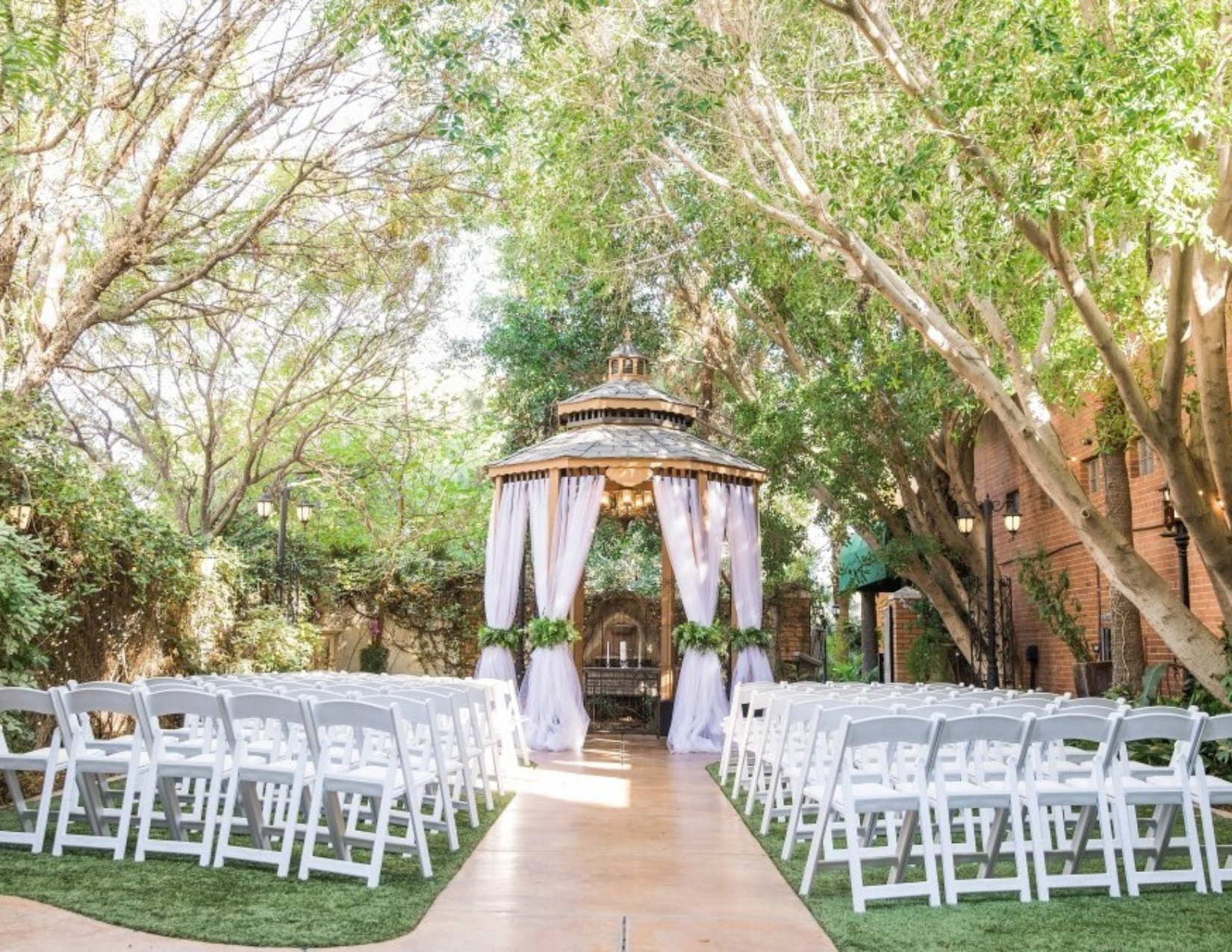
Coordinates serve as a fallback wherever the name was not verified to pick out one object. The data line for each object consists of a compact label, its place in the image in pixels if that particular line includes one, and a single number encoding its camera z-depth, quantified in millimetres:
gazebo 13320
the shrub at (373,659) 20047
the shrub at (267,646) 13852
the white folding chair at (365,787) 5582
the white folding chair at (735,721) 10188
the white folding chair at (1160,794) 5625
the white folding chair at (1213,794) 5648
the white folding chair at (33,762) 6180
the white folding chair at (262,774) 5703
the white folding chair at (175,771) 5875
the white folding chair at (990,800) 5395
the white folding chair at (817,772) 6116
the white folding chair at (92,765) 6020
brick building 12852
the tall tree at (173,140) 9664
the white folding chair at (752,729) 8789
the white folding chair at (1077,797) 5500
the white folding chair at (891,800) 5289
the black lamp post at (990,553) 14047
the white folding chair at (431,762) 6344
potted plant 13555
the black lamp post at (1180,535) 11883
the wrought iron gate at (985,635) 16328
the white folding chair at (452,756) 6872
